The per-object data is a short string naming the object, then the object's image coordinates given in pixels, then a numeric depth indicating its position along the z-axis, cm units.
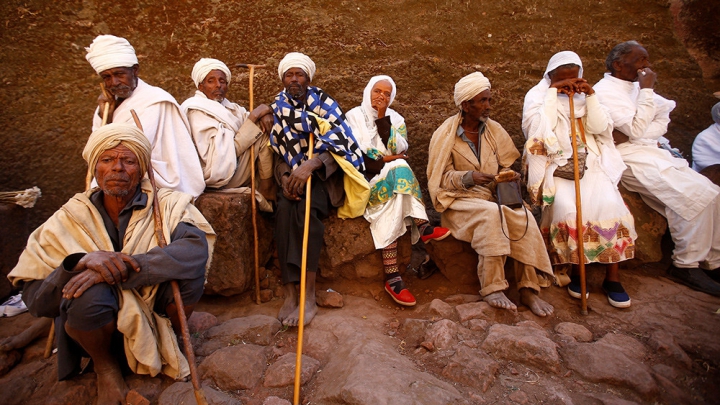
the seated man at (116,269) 245
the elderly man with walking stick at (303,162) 368
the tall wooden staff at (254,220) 396
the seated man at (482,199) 365
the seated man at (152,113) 352
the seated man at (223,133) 391
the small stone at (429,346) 316
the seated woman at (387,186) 390
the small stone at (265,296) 400
